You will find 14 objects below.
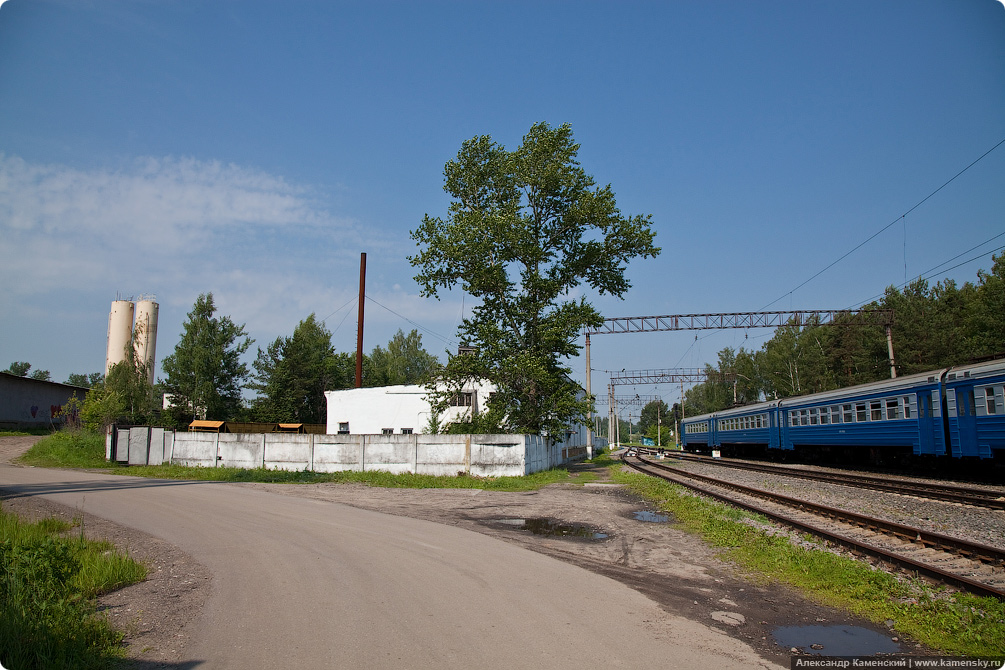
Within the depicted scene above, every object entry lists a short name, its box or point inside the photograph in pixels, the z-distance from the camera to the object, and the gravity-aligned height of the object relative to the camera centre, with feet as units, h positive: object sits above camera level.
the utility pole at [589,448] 148.05 -7.54
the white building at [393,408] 133.90 +2.24
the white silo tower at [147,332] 181.88 +26.92
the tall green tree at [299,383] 199.00 +12.35
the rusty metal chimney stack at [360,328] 134.00 +20.32
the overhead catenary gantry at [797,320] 126.03 +21.48
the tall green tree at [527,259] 93.40 +25.58
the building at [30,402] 148.77 +5.06
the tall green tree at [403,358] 280.92 +29.04
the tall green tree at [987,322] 147.97 +23.24
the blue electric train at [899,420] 58.95 -0.62
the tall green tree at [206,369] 179.32 +15.41
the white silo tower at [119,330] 180.65 +27.30
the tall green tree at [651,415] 438.81 +1.18
